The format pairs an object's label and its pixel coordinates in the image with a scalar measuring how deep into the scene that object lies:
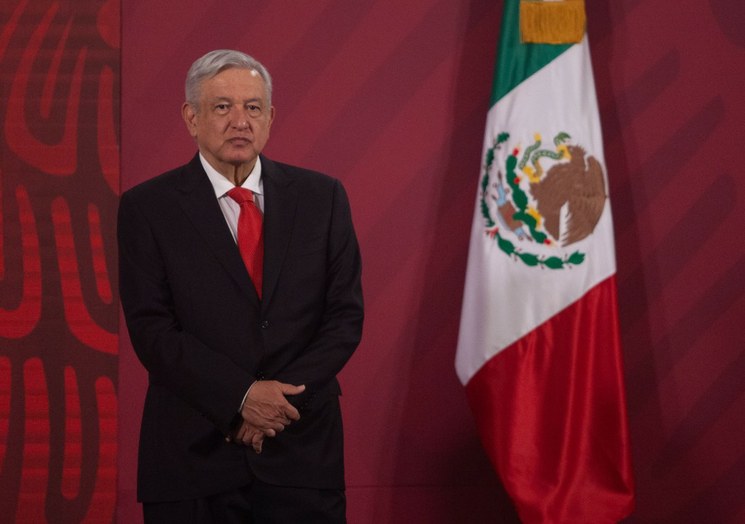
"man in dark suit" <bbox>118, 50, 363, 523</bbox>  9.25
